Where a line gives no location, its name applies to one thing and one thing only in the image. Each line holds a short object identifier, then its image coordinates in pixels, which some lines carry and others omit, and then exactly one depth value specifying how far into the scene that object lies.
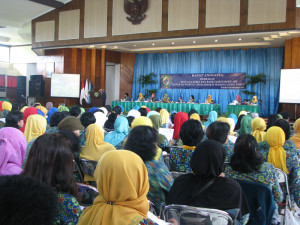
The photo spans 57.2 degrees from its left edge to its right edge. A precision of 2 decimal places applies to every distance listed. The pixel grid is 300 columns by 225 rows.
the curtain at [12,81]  16.52
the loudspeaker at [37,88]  13.45
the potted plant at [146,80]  13.87
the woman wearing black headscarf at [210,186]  1.65
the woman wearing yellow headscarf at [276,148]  2.72
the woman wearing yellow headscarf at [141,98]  13.02
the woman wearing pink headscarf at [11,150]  1.94
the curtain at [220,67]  11.68
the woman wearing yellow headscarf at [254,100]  10.84
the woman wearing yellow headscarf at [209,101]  11.56
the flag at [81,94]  12.77
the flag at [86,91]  12.83
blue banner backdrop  12.38
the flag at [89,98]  12.89
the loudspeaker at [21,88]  15.56
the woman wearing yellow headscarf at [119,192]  1.16
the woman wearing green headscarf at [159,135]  3.22
